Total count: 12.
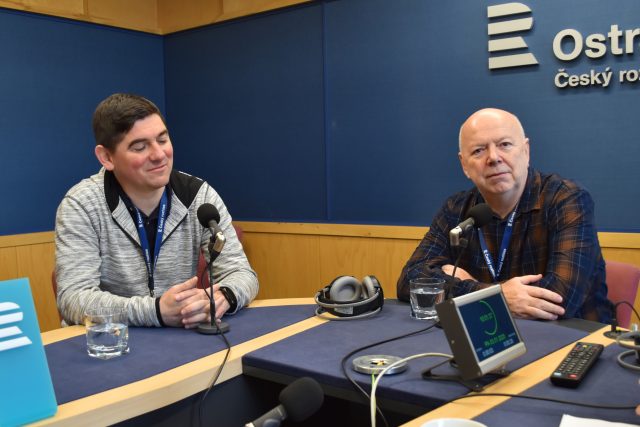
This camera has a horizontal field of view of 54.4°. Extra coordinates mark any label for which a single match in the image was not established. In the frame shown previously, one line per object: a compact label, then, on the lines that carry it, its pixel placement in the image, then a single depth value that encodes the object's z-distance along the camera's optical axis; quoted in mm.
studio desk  1257
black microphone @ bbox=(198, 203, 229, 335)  1803
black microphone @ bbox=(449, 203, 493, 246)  1640
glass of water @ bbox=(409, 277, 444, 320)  1911
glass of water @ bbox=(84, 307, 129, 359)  1634
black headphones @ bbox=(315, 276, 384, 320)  1935
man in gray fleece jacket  2074
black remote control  1298
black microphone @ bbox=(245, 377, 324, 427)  932
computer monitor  1273
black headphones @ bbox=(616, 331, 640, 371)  1403
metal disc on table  1415
